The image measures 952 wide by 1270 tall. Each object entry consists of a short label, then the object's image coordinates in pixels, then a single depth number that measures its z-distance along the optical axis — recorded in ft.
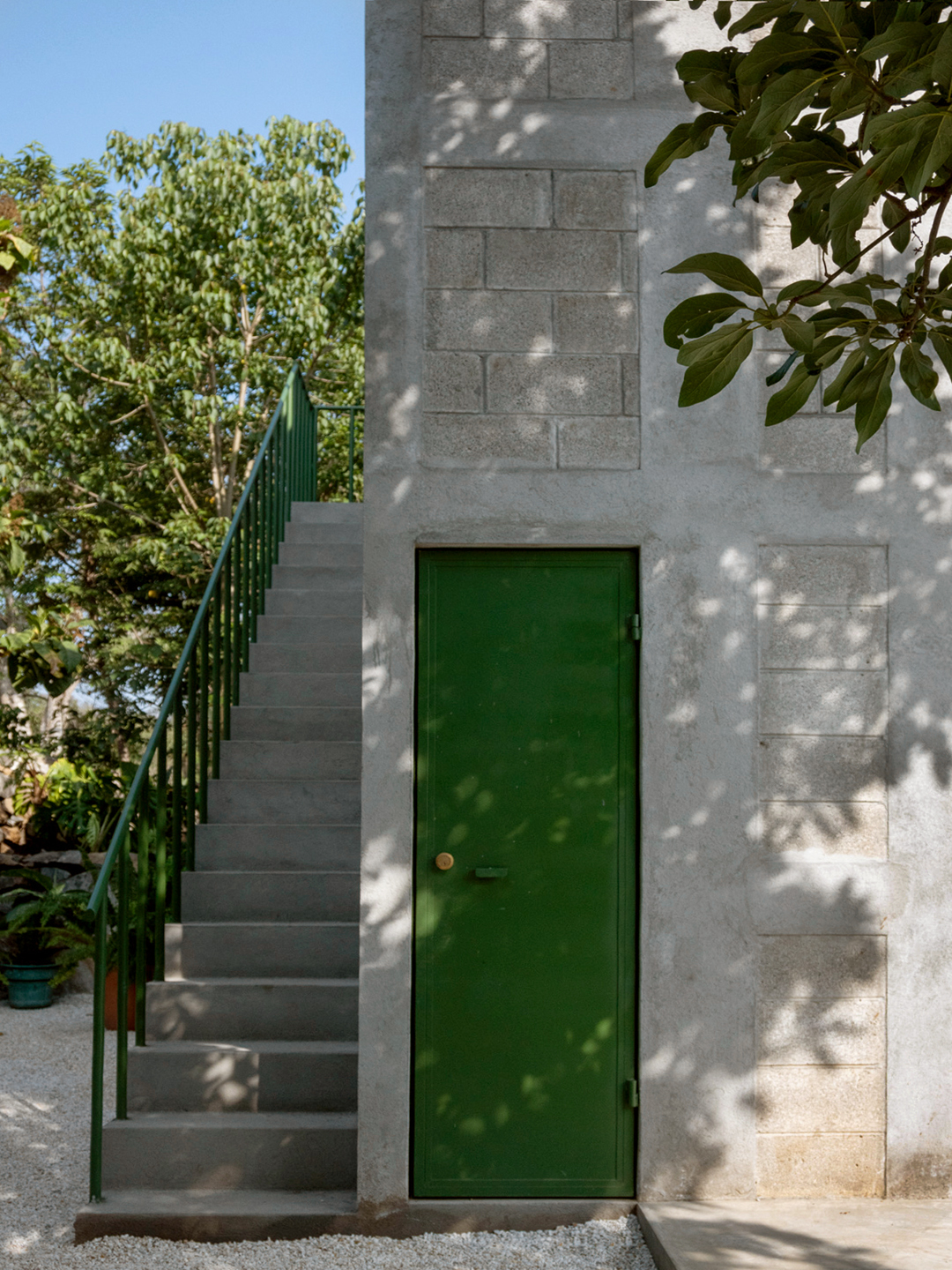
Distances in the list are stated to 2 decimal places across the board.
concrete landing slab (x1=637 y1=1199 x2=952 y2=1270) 10.67
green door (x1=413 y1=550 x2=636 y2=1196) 12.28
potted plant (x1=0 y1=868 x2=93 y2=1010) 24.95
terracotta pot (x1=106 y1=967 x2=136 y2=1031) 22.03
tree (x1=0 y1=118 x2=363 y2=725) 41.60
